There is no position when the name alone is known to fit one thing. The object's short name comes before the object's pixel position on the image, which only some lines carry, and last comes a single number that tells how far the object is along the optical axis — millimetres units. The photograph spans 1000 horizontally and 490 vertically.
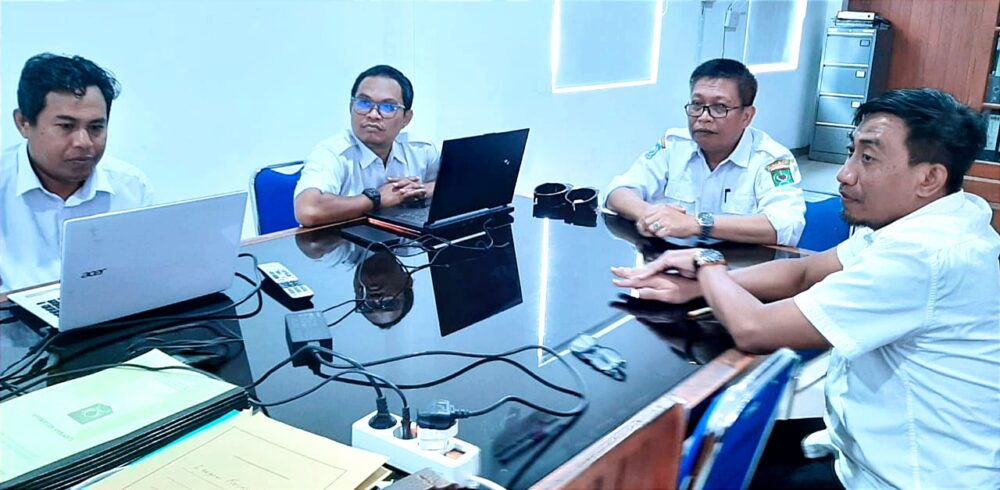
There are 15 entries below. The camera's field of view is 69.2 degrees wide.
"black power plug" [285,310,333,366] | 1146
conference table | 863
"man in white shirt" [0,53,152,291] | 1731
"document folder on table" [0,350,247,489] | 778
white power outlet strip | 809
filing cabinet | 5887
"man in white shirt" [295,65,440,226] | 2020
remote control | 1373
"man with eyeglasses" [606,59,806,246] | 1887
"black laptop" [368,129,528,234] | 1763
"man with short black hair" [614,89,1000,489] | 1198
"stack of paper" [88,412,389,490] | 764
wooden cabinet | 5254
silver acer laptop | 1132
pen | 1360
